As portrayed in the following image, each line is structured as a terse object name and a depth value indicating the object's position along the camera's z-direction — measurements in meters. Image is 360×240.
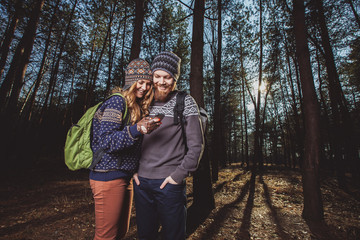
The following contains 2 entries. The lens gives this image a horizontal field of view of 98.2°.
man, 1.47
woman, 1.43
